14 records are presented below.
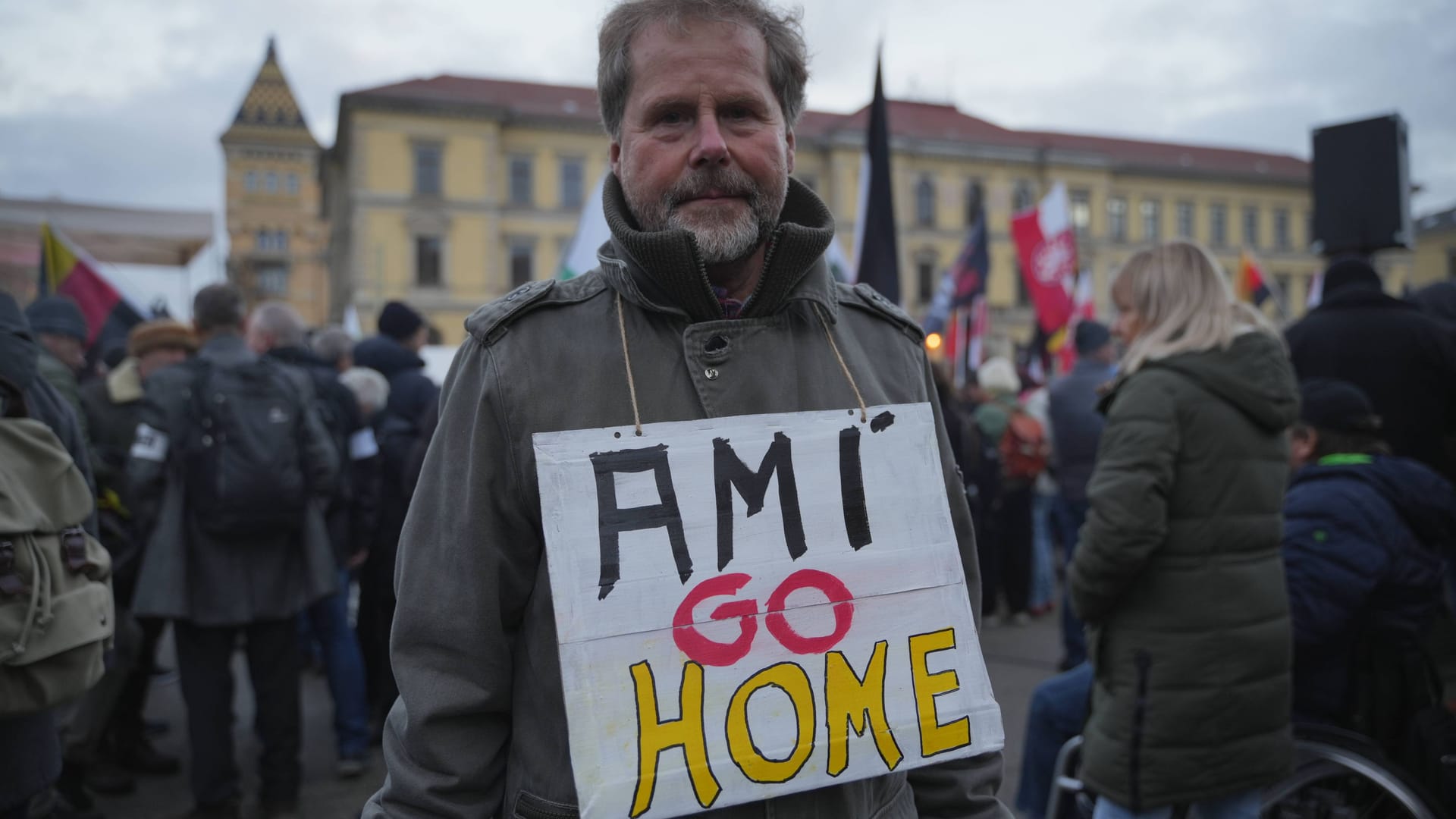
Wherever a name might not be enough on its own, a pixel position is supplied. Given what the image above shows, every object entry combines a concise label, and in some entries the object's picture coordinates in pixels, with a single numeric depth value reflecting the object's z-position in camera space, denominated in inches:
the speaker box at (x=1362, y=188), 188.1
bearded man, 54.1
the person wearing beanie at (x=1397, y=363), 150.6
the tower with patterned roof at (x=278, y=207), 2556.6
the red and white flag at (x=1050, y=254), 414.6
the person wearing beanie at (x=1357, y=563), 107.4
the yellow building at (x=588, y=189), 1547.7
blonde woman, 99.7
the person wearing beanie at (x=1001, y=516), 282.5
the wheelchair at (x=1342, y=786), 106.2
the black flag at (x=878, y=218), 183.0
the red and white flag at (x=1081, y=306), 558.6
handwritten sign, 52.2
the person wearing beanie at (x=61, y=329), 167.9
